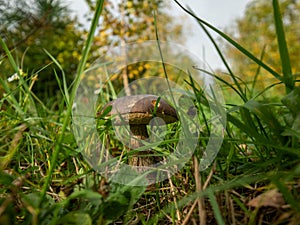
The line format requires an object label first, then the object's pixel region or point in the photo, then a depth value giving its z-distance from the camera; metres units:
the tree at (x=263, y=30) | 6.11
